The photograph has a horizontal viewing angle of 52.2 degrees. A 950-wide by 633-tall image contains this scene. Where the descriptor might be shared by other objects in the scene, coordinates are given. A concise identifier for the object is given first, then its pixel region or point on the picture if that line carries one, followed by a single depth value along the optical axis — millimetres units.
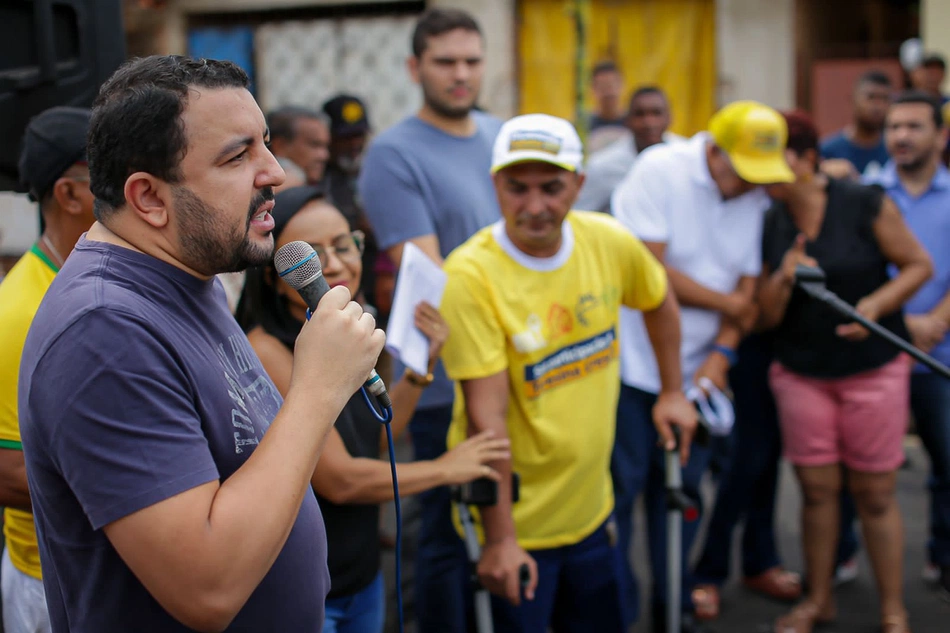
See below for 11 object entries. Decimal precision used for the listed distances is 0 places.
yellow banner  10438
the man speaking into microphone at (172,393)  1322
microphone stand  2990
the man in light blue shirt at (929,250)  4371
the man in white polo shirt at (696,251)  3887
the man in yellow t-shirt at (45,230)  2311
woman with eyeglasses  2439
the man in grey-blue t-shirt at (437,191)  3486
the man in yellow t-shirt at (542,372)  2766
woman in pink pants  3912
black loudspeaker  2668
